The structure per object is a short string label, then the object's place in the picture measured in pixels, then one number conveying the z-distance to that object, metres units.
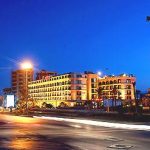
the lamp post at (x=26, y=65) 33.89
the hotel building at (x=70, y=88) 109.12
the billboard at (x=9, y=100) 41.08
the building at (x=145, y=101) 69.54
